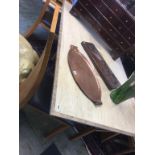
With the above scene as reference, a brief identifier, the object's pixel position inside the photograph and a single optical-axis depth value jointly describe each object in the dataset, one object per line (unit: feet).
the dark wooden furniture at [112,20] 4.93
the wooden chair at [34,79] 3.46
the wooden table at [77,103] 3.35
